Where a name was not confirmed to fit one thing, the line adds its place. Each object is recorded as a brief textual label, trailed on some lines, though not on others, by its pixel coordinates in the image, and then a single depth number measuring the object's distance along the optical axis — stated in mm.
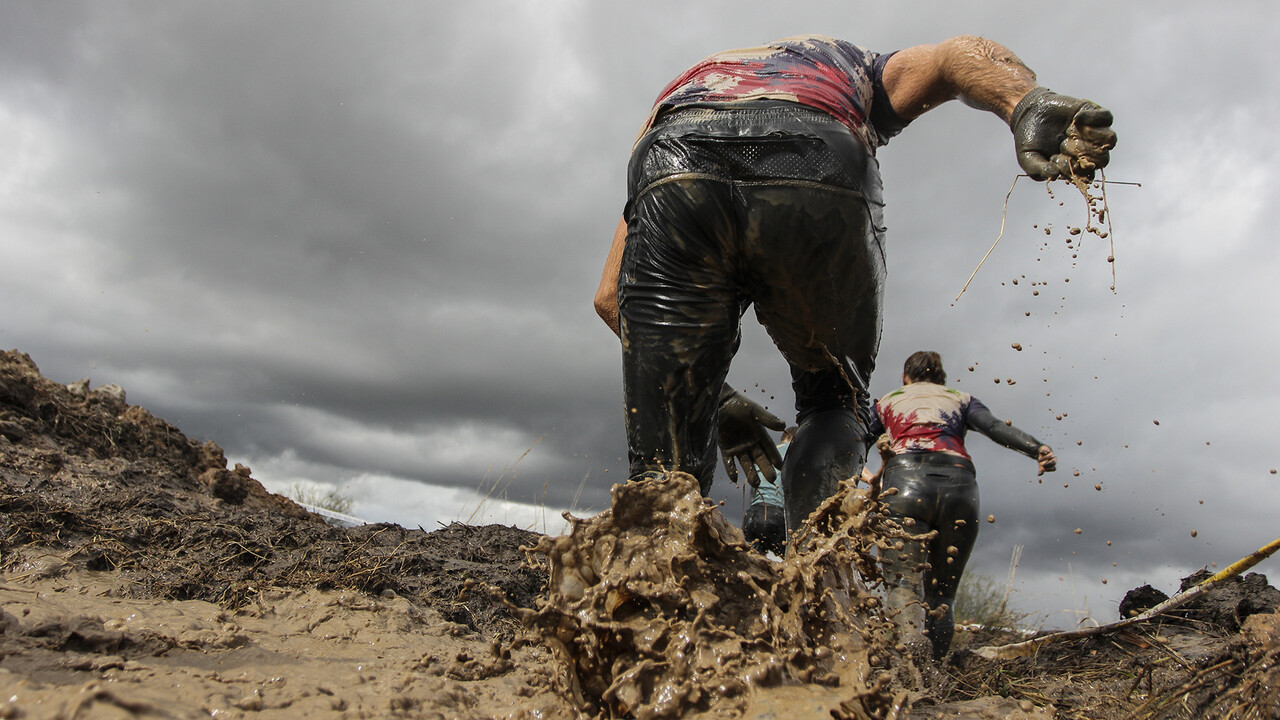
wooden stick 2066
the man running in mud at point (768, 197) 1660
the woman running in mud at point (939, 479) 3844
